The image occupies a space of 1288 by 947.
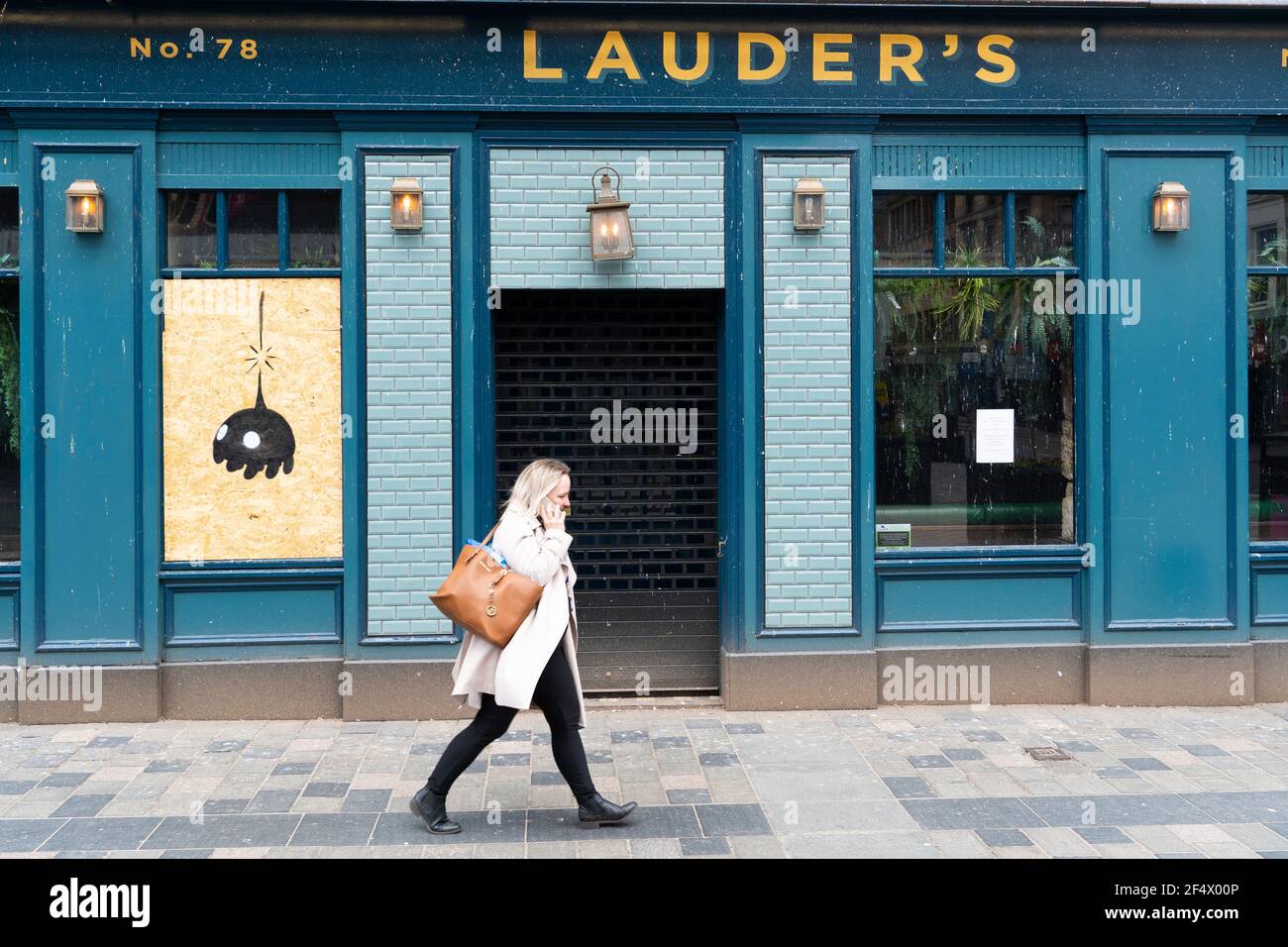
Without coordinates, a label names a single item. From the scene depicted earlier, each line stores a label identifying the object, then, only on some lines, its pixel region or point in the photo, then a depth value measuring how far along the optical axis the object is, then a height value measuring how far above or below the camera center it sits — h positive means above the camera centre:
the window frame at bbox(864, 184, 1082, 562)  8.57 +1.30
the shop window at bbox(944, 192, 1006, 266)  8.61 +1.61
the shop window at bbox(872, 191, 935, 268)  8.57 +1.61
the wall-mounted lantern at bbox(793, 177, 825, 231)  8.27 +1.70
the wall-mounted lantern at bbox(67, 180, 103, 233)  7.91 +1.62
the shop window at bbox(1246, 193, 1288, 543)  8.77 +0.64
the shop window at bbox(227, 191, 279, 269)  8.25 +1.56
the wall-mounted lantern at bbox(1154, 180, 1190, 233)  8.45 +1.73
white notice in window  8.71 +0.14
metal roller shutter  8.73 +0.06
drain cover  7.29 -1.80
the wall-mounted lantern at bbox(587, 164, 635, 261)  8.08 +1.52
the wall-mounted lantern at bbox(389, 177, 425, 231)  8.07 +1.67
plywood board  8.19 +0.27
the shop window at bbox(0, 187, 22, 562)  8.12 +0.54
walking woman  5.77 -0.99
